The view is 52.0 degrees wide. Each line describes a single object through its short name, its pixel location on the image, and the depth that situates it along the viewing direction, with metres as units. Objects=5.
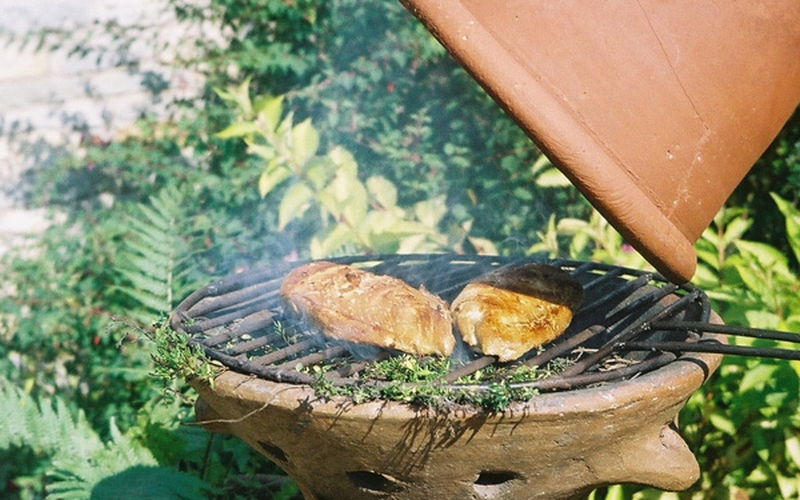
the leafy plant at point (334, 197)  3.86
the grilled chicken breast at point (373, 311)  2.05
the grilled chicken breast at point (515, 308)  2.04
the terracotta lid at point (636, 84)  1.73
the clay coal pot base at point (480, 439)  1.75
